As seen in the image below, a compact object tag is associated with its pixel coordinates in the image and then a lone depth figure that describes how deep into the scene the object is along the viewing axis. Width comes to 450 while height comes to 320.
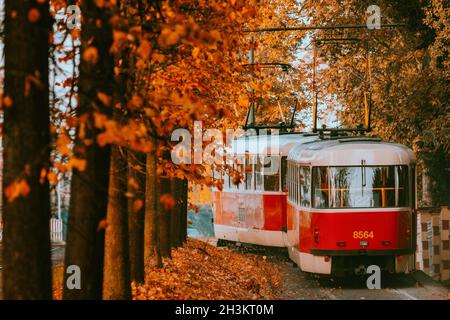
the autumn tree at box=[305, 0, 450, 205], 30.80
